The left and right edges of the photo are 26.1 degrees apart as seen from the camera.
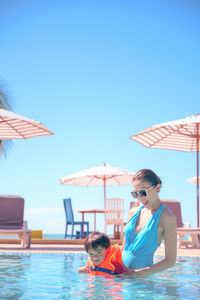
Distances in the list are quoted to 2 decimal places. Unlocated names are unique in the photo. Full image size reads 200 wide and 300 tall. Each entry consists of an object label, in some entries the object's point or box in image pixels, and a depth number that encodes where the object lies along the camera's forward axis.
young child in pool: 3.77
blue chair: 14.89
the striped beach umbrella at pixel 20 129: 11.14
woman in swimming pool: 3.30
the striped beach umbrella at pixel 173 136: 11.95
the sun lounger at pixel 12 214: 11.14
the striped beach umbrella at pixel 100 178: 15.66
